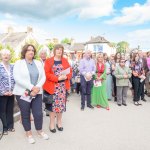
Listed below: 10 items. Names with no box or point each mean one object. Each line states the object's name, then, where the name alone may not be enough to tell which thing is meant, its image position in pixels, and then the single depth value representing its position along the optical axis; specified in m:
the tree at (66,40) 55.62
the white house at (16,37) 27.91
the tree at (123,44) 71.76
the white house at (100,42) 43.36
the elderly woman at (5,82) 3.08
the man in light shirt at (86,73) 4.76
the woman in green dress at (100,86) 4.94
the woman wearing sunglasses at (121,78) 5.08
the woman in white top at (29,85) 2.95
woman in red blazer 3.30
